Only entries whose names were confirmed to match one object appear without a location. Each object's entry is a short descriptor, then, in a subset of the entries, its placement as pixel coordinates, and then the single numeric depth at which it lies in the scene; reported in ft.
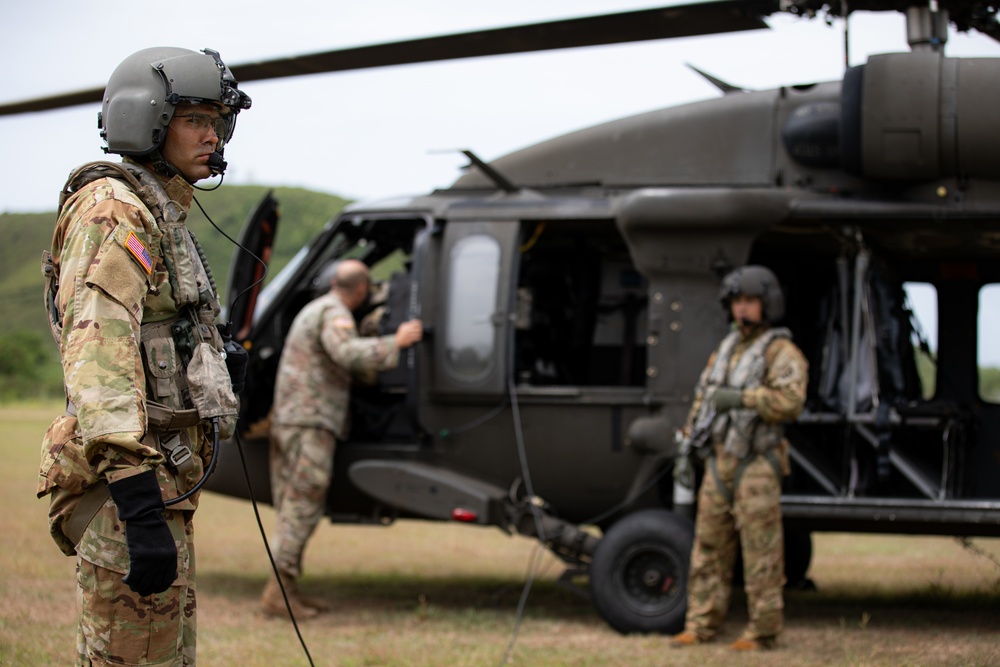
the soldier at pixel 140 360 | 9.40
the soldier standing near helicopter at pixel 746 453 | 19.70
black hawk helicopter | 20.83
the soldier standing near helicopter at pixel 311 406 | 22.90
